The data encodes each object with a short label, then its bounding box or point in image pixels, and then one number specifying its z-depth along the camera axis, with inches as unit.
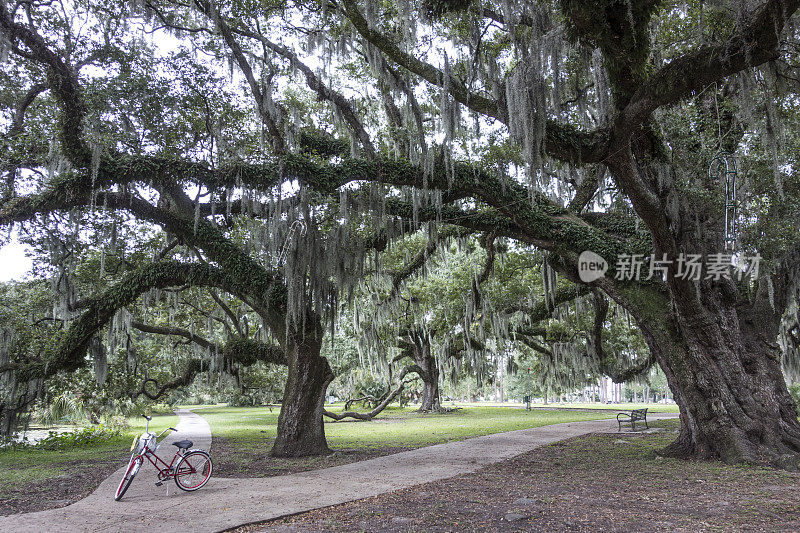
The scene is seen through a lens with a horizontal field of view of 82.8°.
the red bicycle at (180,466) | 210.1
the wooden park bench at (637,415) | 496.4
